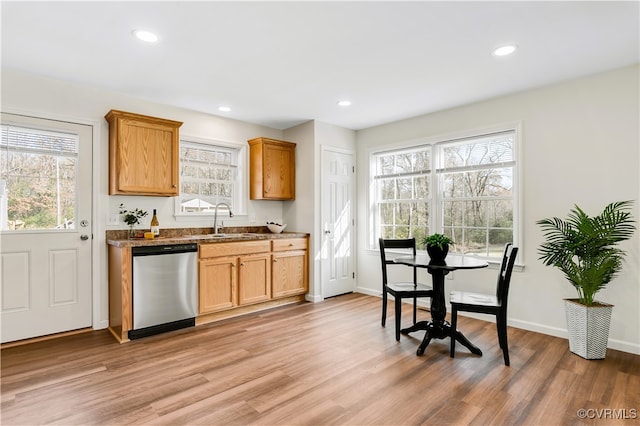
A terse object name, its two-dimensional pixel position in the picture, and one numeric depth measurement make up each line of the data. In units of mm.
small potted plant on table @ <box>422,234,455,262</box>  3227
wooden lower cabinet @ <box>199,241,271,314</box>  3869
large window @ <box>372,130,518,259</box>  3914
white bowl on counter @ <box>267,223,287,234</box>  4902
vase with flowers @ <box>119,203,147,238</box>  3795
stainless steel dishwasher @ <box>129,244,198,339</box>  3393
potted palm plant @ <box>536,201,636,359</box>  2857
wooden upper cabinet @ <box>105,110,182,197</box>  3611
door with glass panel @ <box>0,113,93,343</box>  3230
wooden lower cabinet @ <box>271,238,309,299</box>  4508
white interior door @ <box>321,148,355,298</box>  4969
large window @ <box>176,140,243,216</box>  4438
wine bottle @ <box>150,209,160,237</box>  3881
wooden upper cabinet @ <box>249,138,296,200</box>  4797
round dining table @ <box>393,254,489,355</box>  3059
